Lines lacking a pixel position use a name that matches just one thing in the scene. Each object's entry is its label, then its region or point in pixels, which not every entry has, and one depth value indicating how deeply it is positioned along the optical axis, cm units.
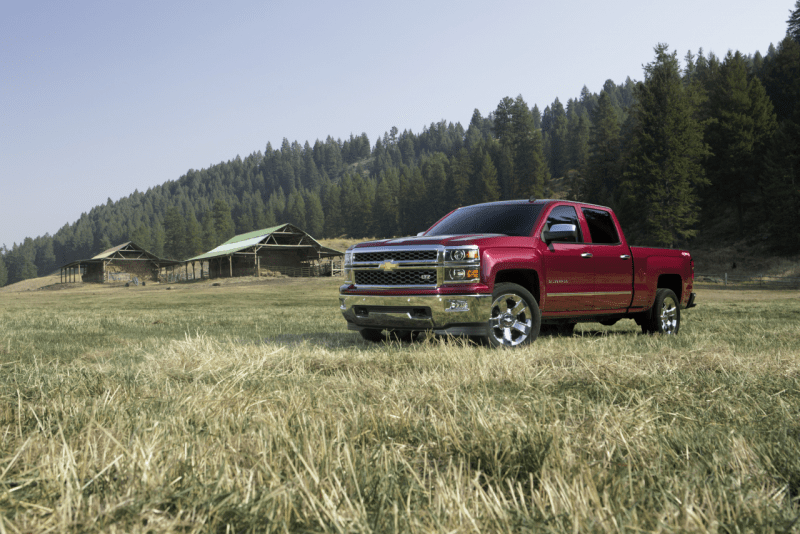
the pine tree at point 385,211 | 13400
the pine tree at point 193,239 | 12912
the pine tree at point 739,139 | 5975
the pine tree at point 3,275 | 16800
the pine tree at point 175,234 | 13075
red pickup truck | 668
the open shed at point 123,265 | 7981
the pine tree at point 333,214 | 14700
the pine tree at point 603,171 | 7912
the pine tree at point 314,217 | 15588
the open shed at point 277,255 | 6619
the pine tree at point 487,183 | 11075
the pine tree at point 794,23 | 9331
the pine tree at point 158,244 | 14650
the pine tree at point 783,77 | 7140
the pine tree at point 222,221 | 13650
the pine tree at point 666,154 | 5217
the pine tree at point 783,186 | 4981
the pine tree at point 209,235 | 13225
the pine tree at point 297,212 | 15988
